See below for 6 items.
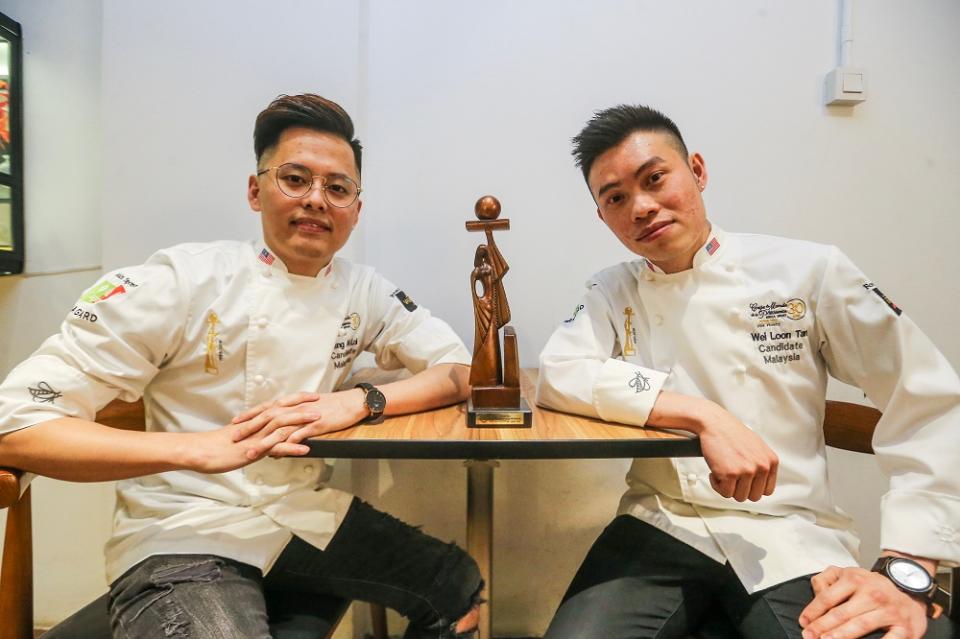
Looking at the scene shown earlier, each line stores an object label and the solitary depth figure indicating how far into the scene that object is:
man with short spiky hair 0.91
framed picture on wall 1.65
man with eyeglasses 0.89
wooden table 0.88
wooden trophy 1.00
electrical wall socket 1.71
